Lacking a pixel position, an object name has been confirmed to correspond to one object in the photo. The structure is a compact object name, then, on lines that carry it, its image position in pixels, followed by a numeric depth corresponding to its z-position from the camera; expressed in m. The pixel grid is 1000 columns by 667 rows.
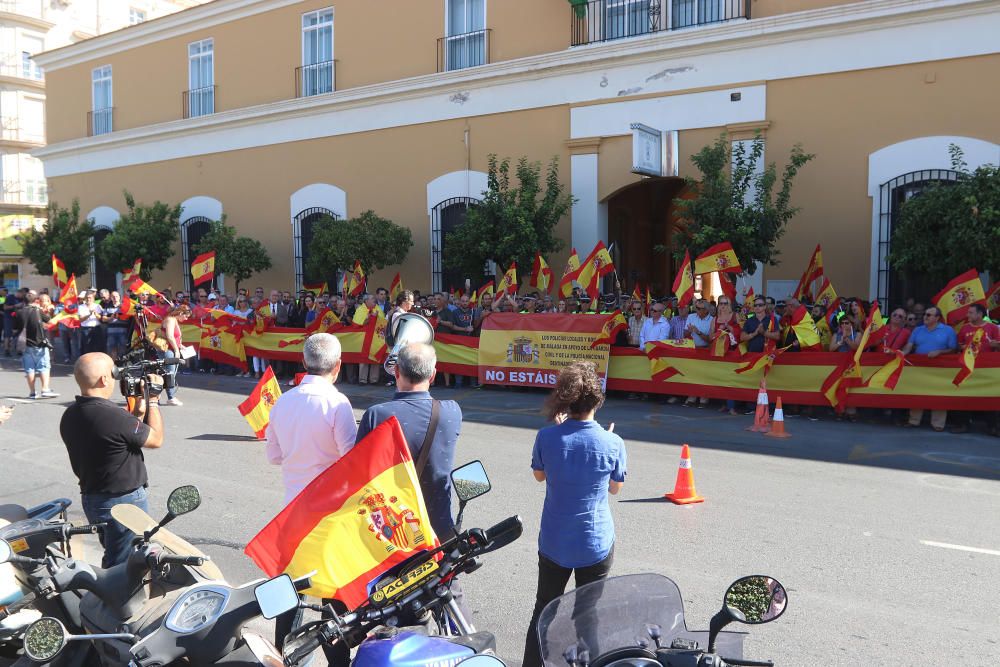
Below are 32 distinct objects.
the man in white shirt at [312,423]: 4.14
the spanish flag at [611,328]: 13.23
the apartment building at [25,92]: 42.91
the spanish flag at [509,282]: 15.98
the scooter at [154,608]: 2.90
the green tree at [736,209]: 13.83
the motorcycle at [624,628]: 2.61
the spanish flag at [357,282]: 18.08
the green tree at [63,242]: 26.03
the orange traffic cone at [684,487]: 7.39
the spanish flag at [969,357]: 10.41
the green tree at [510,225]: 16.70
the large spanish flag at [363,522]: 3.16
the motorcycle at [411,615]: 2.57
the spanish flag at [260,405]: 10.12
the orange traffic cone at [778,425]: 10.32
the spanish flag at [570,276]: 15.45
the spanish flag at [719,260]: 13.02
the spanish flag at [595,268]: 15.03
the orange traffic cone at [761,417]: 10.73
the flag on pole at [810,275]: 14.05
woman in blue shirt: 3.78
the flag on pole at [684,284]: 13.13
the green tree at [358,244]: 18.86
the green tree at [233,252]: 21.61
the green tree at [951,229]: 11.61
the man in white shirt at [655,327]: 13.08
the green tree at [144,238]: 23.75
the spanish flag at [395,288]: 18.38
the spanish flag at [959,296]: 10.98
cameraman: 4.32
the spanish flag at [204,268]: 18.22
